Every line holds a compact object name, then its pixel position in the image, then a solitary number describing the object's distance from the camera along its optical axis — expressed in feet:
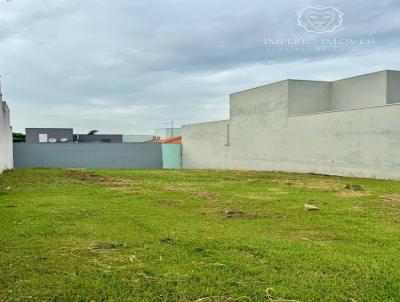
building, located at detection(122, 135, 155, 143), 168.04
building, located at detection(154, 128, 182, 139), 160.81
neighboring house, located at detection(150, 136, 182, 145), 104.93
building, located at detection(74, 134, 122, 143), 143.84
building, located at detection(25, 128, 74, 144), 129.39
